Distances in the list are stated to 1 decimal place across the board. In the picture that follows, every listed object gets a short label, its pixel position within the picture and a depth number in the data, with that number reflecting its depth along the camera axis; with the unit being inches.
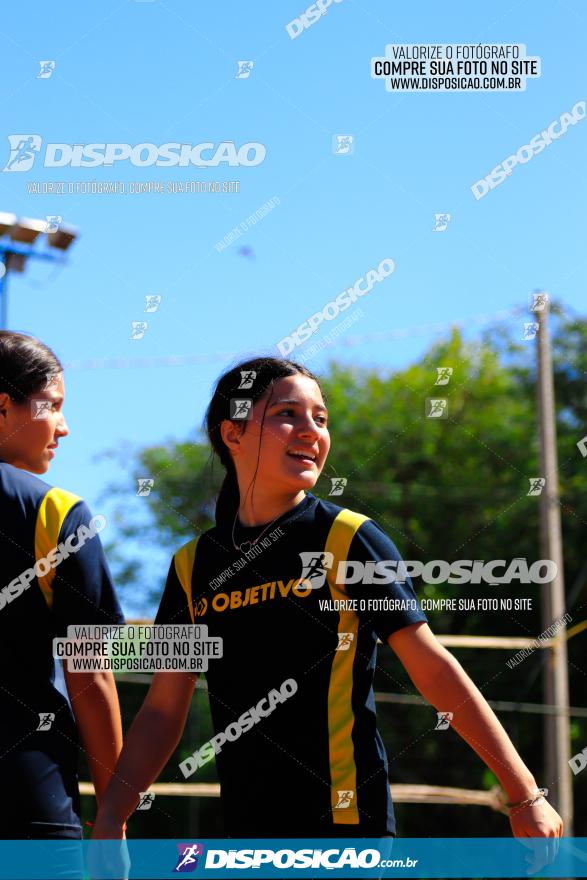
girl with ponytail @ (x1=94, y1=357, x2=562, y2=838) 196.5
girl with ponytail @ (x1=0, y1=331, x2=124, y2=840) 197.5
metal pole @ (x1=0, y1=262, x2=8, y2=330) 514.6
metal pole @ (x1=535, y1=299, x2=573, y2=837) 810.8
